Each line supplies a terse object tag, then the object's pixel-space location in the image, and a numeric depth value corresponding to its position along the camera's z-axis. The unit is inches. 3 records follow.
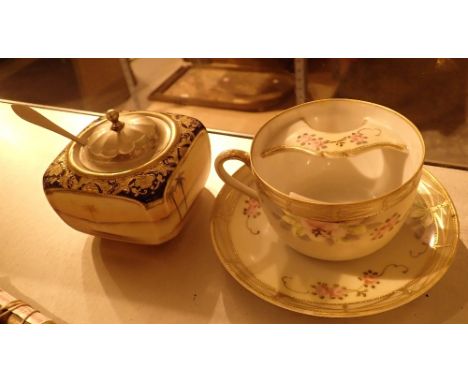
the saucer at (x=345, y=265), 13.6
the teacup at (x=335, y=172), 13.1
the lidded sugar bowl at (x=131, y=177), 14.9
